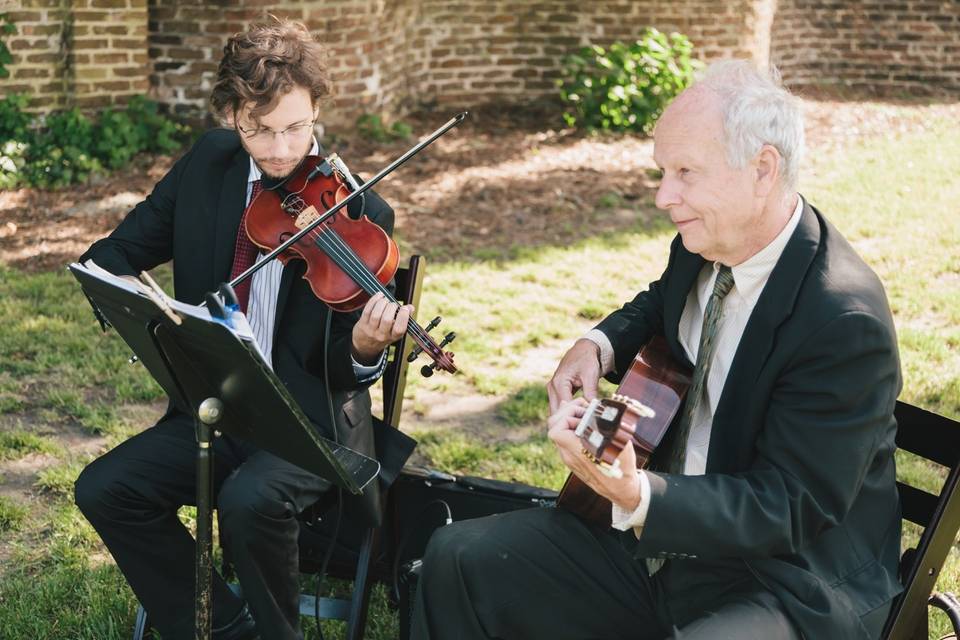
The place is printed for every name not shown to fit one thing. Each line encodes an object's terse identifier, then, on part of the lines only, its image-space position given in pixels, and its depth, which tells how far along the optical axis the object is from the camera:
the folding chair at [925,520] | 2.37
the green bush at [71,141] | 6.73
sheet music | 2.09
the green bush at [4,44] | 6.75
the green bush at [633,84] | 8.38
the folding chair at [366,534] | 2.96
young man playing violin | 2.75
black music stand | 2.13
